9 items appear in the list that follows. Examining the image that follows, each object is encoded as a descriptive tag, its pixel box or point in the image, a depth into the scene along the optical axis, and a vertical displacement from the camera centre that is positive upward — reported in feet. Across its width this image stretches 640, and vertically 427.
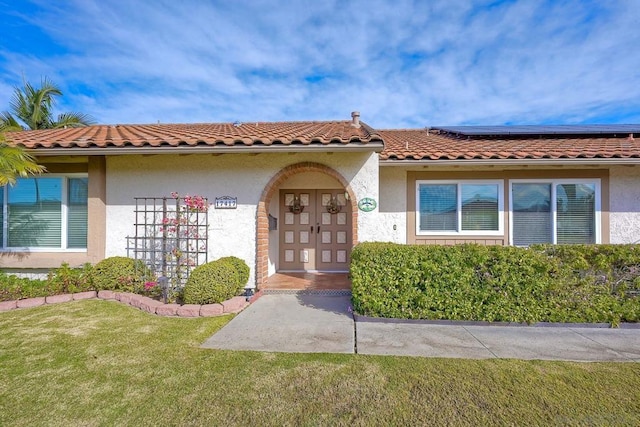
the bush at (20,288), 21.90 -5.15
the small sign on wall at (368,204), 24.16 +1.04
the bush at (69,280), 23.06 -4.81
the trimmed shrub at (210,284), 20.39 -4.52
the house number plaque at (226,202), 25.14 +1.26
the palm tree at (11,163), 20.61 +3.79
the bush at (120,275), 23.39 -4.47
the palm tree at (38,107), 60.34 +22.18
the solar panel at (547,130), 33.17 +9.89
